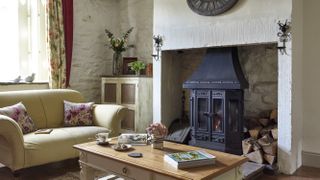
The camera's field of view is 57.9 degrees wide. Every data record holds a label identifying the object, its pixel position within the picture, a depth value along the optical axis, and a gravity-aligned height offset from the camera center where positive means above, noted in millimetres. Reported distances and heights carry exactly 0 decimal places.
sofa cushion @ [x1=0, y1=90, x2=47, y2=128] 3252 -209
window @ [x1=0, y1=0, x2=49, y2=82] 4023 +627
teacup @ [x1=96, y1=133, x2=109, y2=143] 2426 -461
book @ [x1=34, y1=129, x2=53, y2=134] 3057 -513
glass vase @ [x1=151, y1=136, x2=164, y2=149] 2260 -464
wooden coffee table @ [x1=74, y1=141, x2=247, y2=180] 1749 -535
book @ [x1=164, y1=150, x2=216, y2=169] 1812 -491
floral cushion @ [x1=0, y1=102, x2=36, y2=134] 2957 -333
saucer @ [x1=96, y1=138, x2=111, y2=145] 2406 -498
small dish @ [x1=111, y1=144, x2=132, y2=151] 2219 -497
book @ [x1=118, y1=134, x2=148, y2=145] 2420 -475
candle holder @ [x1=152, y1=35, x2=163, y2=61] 4016 +542
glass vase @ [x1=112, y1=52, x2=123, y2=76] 4668 +308
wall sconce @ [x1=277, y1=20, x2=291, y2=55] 2932 +496
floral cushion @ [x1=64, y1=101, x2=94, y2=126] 3535 -383
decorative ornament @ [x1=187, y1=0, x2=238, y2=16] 3312 +908
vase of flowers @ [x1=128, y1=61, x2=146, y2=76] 4332 +253
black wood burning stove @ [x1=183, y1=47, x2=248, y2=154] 3330 -222
